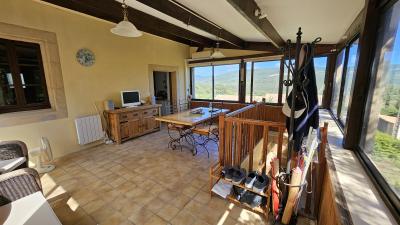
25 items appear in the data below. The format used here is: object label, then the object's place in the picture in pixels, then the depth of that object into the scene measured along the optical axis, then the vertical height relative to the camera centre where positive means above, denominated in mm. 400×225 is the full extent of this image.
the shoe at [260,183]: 1877 -1101
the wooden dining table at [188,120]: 3325 -648
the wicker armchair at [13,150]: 2125 -762
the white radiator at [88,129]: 3617 -893
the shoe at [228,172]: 2075 -1071
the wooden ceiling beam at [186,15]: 2500 +1170
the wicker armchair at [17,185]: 1307 -757
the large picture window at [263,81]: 4879 +144
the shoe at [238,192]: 2076 -1318
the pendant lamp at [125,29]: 2087 +717
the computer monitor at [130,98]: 4324 -281
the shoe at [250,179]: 1955 -1103
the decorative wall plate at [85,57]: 3580 +667
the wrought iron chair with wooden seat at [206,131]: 3387 -891
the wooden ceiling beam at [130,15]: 2740 +1339
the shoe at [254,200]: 1954 -1335
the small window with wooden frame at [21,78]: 2855 +200
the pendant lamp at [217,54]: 3691 +694
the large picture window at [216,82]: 5621 +138
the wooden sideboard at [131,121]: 4031 -862
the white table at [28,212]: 1005 -773
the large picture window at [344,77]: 2454 +112
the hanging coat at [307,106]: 1464 -188
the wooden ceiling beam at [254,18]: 1855 +880
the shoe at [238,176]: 1996 -1073
